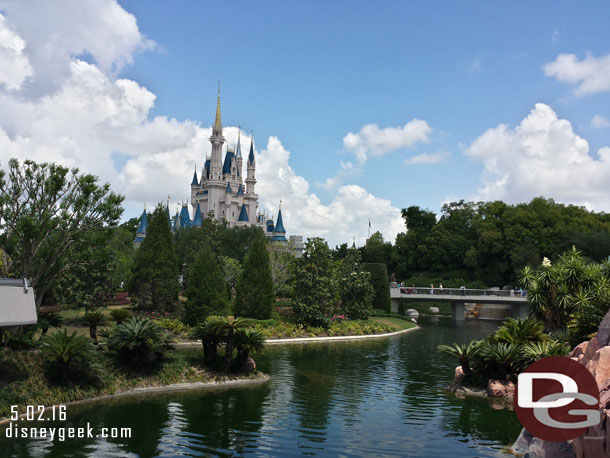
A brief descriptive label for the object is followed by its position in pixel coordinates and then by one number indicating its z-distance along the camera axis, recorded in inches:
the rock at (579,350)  574.6
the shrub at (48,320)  1032.8
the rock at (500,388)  778.2
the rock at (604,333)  493.0
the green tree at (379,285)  2143.2
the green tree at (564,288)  916.6
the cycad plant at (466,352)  817.5
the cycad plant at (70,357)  685.9
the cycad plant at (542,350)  764.6
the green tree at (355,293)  1862.7
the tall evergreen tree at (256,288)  1612.9
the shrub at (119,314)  1173.1
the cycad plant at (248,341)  847.7
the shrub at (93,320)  1024.2
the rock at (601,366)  437.5
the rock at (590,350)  508.2
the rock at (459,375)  842.2
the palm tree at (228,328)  818.2
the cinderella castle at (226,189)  4771.2
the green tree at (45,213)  866.8
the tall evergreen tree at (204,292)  1407.1
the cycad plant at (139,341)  770.2
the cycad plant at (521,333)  847.7
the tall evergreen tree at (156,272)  1611.7
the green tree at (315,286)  1600.6
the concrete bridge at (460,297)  2319.1
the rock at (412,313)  2551.7
